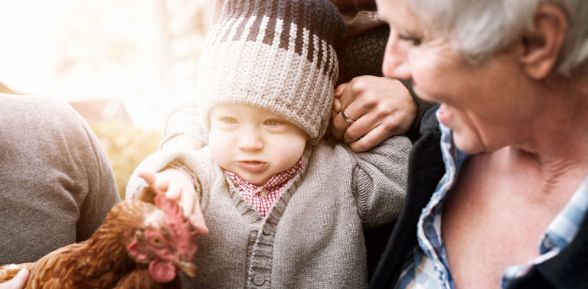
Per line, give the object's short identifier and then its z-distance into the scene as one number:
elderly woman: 0.82
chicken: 0.91
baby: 1.25
